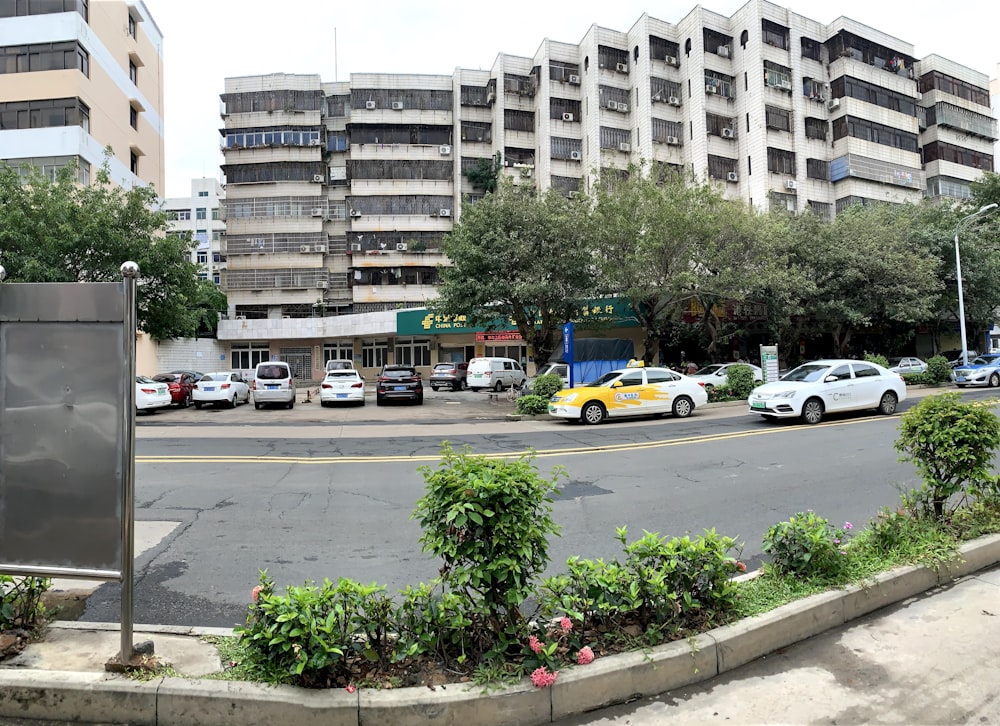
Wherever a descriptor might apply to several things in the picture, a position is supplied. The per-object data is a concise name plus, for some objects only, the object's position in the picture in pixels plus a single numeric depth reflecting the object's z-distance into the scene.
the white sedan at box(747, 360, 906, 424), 14.48
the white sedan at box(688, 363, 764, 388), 22.25
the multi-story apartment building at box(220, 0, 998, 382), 44.72
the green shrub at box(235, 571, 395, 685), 2.86
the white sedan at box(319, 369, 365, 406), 22.73
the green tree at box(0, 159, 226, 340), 18.61
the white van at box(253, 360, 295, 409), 22.36
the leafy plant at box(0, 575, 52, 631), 3.49
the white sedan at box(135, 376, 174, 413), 19.98
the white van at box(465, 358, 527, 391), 29.41
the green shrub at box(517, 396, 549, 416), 18.44
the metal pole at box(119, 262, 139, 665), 3.05
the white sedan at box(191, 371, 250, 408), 22.50
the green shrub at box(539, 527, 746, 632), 3.37
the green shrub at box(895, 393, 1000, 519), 4.68
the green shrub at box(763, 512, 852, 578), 3.97
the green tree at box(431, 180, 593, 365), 22.92
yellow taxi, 16.53
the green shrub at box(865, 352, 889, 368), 21.95
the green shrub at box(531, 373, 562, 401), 18.98
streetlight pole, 26.76
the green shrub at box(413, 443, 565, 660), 2.93
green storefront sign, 26.06
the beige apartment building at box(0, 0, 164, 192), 27.05
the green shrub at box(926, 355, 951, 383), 24.70
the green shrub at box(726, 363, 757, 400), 20.73
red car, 22.99
